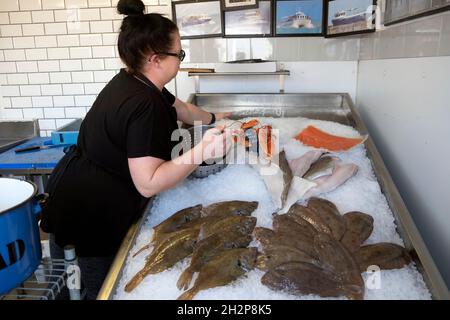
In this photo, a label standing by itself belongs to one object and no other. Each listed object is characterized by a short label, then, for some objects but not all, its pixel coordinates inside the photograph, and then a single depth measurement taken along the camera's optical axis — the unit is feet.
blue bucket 3.31
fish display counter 3.69
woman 4.63
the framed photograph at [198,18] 11.56
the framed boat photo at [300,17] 11.14
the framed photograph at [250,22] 11.32
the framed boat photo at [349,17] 9.05
